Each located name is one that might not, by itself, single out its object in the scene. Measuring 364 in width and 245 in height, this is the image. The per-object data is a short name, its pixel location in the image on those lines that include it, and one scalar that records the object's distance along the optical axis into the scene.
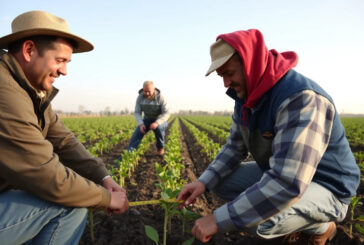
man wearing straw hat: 1.49
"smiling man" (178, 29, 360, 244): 1.61
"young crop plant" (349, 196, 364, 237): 2.51
